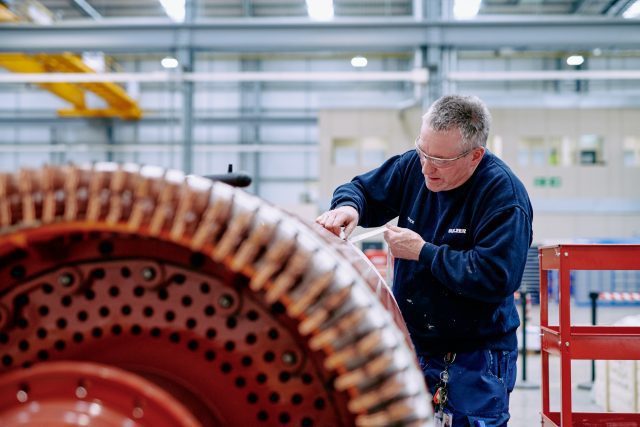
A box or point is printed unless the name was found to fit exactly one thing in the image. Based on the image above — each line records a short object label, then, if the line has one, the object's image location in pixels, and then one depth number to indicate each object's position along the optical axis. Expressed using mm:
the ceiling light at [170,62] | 10430
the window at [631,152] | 12781
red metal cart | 3029
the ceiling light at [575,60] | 11758
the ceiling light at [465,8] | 10852
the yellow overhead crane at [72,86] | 11159
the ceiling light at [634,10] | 12171
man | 1738
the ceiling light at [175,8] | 11262
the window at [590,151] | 12648
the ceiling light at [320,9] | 10680
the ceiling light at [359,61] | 12030
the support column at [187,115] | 11164
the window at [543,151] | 12484
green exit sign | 12555
